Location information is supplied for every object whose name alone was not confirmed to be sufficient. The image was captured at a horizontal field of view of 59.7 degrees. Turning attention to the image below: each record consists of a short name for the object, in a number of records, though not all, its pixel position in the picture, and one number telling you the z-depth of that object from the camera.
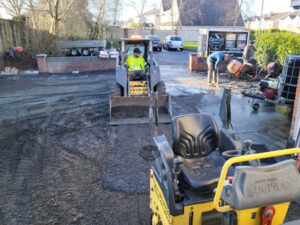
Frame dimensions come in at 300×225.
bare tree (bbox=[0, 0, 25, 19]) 18.08
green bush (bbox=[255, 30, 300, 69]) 10.89
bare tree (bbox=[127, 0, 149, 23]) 43.75
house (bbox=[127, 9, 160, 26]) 73.44
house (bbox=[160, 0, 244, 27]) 39.94
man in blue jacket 10.87
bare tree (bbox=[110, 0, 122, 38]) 28.48
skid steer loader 7.16
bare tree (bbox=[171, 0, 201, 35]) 37.44
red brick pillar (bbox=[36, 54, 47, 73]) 14.53
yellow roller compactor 1.78
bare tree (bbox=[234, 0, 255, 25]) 34.00
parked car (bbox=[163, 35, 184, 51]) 26.89
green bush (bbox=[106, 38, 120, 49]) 23.96
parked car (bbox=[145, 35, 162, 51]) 26.11
